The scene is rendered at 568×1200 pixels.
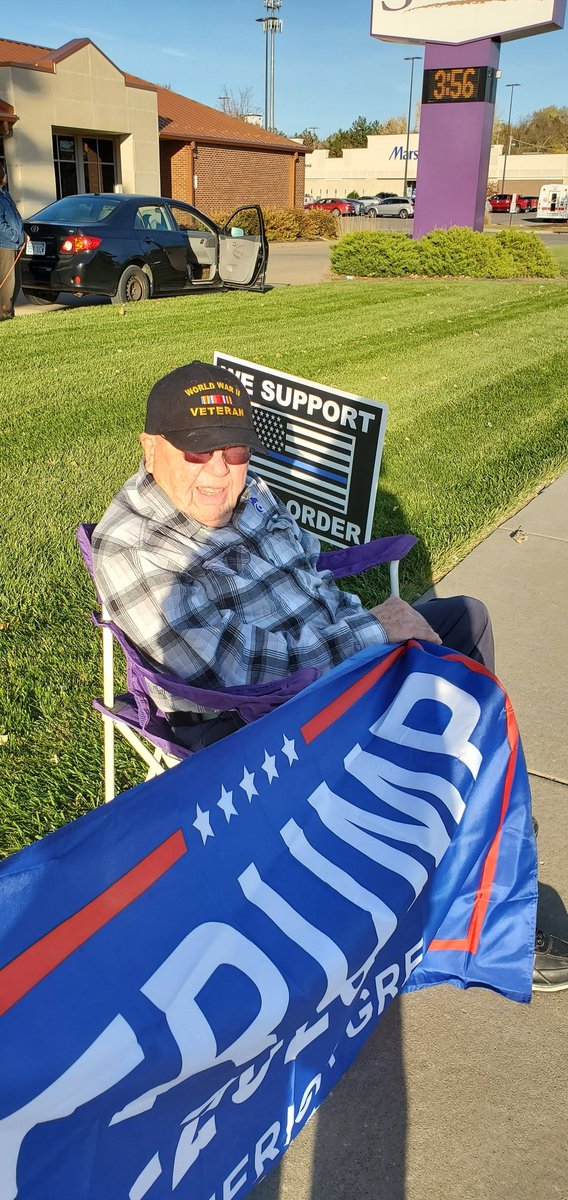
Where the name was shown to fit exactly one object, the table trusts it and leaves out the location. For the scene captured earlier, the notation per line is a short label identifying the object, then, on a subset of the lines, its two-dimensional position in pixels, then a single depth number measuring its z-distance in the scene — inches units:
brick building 989.2
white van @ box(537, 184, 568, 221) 1971.0
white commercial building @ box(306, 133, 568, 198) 3260.3
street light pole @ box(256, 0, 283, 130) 2787.9
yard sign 158.6
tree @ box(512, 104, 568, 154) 3853.3
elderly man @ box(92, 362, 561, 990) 90.7
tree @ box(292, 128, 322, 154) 4291.3
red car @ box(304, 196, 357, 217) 2064.5
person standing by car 433.4
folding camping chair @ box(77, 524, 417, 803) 84.5
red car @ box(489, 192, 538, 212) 2471.7
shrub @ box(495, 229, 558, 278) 740.6
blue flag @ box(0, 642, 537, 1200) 56.5
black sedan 492.7
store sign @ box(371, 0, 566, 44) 737.0
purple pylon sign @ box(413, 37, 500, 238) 755.4
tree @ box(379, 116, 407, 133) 4507.9
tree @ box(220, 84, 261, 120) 3147.1
